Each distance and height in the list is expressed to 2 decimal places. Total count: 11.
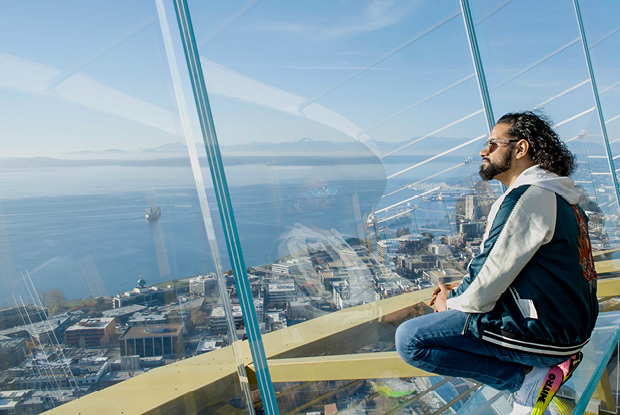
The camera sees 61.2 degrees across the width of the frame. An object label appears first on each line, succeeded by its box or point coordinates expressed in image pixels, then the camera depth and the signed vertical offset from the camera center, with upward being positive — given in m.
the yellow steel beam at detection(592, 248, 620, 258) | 3.91 -0.78
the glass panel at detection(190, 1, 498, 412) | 1.61 +0.18
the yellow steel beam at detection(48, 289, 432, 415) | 1.25 -0.39
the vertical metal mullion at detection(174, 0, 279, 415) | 1.54 +0.04
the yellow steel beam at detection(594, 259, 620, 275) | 3.80 -0.88
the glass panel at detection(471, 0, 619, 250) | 3.03 +0.51
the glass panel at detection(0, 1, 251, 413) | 1.18 +0.10
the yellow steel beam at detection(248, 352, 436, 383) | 1.59 -0.53
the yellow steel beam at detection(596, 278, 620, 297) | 3.59 -0.98
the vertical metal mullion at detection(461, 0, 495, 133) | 2.73 +0.59
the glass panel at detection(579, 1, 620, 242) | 4.13 +0.71
